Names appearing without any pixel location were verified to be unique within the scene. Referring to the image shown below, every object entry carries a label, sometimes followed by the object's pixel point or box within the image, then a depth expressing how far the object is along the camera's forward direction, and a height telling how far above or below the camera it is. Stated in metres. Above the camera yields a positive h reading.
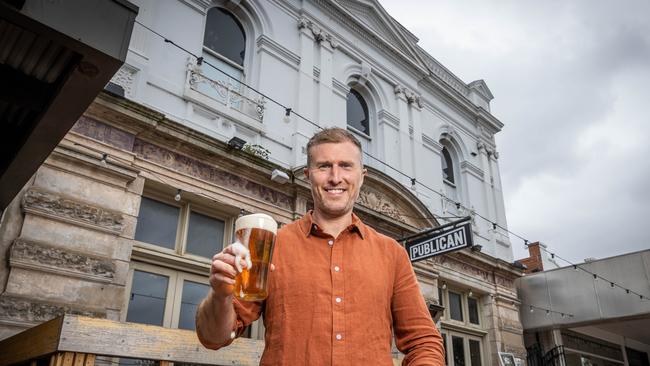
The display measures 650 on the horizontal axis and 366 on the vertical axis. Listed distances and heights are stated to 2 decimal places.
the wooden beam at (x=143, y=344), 2.34 +0.29
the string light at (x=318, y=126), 6.76 +4.37
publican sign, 7.23 +2.37
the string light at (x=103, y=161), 5.47 +2.51
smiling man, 1.70 +0.38
